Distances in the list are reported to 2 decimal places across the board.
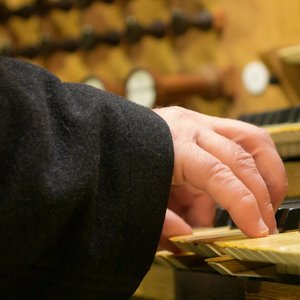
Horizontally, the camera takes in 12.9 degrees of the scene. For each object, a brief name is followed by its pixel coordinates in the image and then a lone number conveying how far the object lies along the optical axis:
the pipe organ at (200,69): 1.03
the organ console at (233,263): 0.98
